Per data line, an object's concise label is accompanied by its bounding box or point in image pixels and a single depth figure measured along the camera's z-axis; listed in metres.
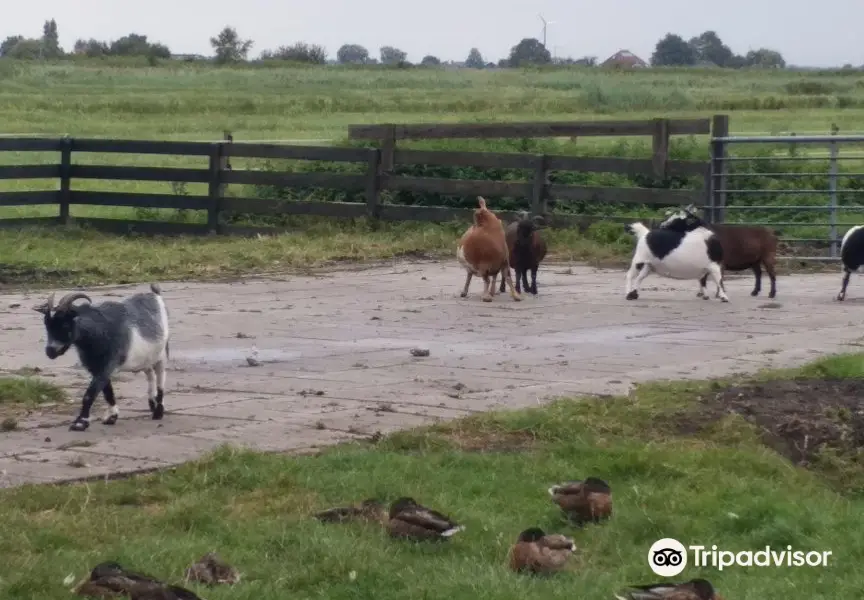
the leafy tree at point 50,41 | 93.85
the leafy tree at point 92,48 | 95.62
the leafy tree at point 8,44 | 97.00
